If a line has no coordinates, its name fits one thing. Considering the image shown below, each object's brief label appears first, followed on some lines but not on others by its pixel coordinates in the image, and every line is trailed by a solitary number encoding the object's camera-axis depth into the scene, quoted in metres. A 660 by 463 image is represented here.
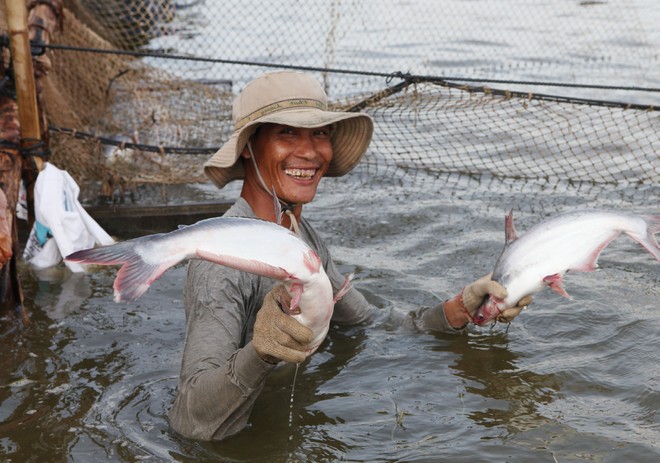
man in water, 3.04
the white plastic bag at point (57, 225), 5.79
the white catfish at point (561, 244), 3.71
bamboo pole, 5.48
